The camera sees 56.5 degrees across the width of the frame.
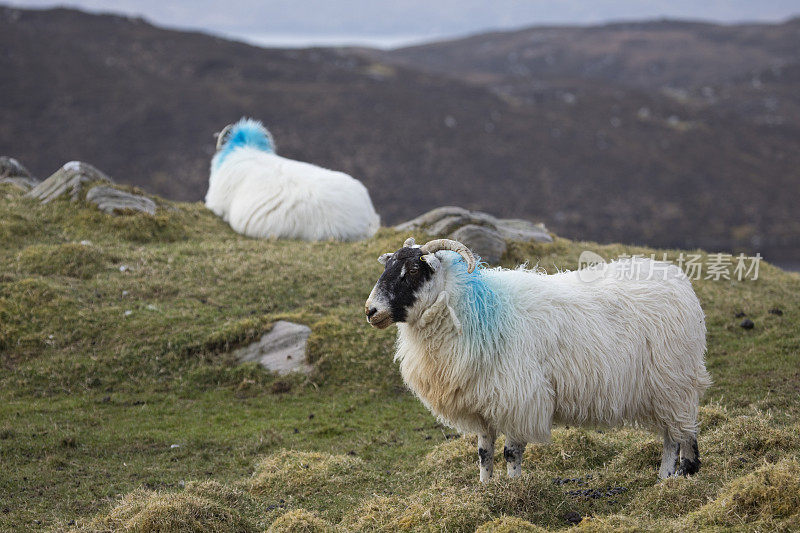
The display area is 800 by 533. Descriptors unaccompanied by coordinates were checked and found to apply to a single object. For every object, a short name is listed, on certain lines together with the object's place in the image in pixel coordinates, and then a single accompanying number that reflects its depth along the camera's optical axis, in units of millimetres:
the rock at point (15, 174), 19250
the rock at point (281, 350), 12320
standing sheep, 7434
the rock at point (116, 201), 16656
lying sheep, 17250
